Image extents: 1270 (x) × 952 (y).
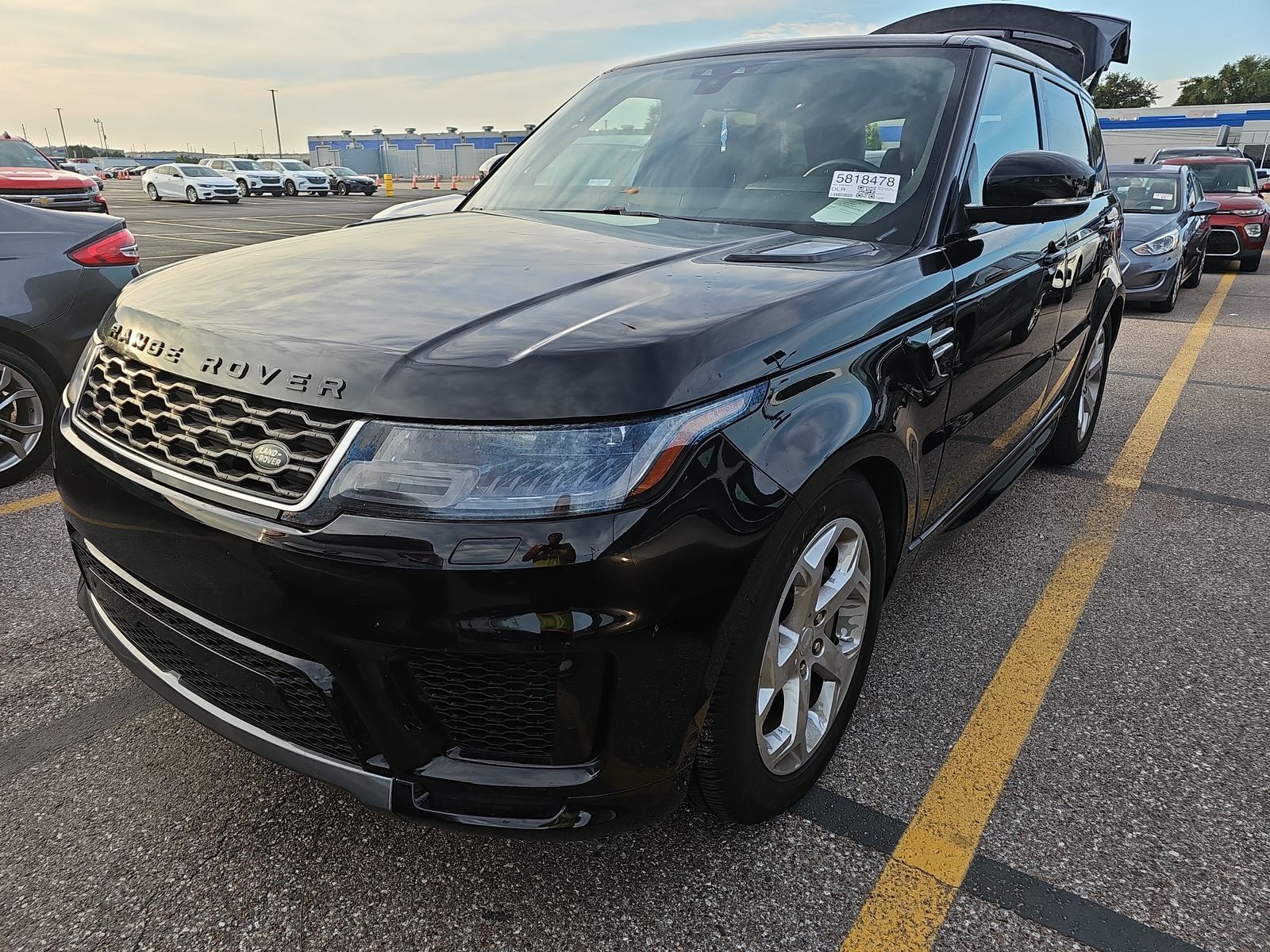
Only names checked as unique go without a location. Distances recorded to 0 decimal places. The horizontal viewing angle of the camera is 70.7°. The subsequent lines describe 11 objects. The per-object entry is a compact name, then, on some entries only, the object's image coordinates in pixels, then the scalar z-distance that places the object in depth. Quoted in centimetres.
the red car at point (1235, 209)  1296
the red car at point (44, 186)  1073
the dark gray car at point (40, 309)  399
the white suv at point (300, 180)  4112
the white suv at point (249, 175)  3931
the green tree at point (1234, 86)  8950
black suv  146
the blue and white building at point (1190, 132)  5044
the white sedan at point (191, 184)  3275
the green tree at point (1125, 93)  9750
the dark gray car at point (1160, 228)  944
